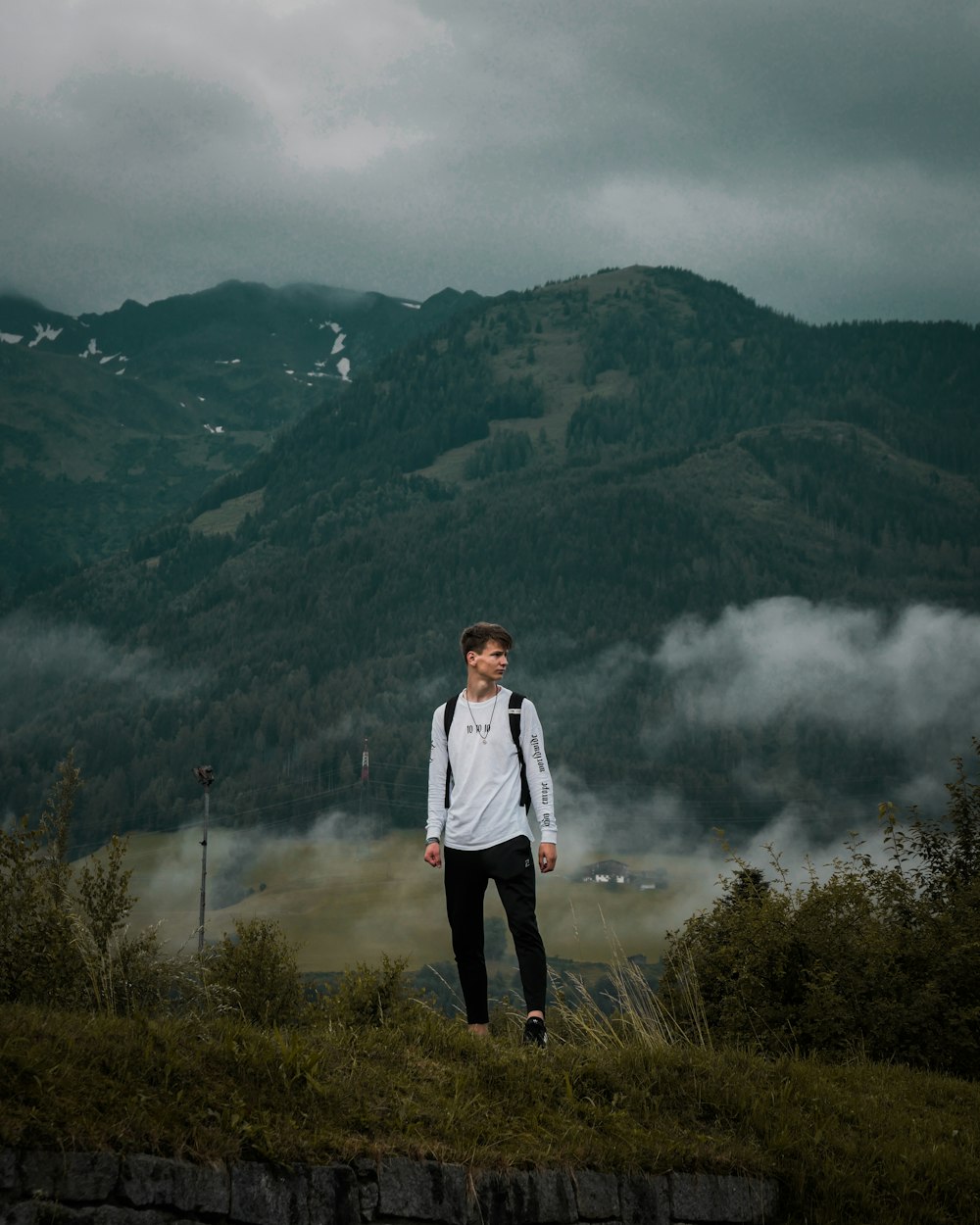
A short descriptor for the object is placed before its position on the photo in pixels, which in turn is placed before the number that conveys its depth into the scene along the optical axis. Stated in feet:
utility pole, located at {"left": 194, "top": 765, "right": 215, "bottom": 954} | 203.24
